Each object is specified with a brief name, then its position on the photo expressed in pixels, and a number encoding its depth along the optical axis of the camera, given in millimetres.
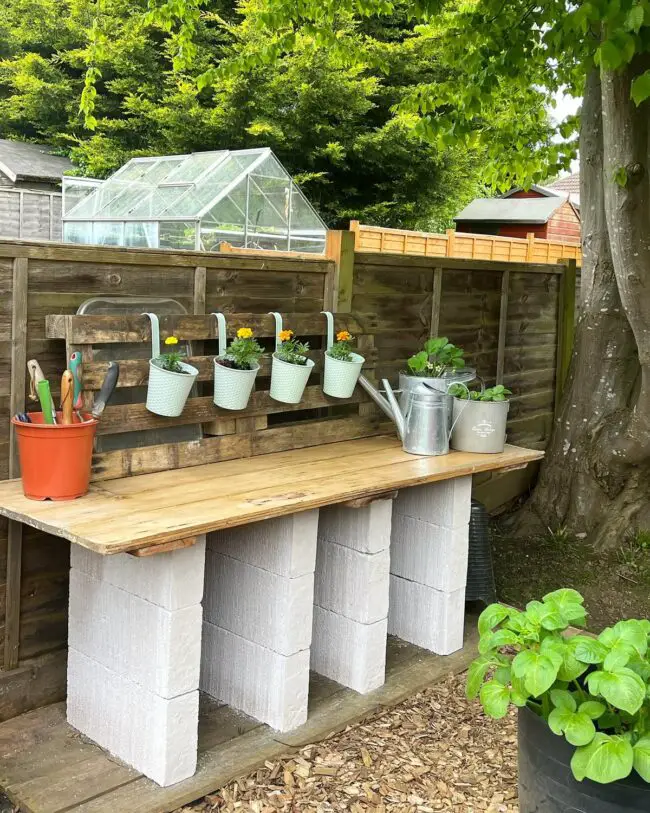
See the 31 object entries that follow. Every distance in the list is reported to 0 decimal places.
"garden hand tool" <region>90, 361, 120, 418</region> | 2803
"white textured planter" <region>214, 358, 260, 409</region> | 3180
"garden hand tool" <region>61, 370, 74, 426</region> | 2688
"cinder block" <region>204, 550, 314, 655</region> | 2920
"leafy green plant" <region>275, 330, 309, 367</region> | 3404
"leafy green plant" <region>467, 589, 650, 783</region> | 1854
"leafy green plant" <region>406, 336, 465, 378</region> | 3920
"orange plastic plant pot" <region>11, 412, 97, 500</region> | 2596
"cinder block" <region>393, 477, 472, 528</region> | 3568
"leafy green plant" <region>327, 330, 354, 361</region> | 3613
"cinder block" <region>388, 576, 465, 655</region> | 3662
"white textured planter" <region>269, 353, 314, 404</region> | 3383
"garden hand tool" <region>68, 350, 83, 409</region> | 2770
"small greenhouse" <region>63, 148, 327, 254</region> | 11719
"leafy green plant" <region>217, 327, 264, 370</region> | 3234
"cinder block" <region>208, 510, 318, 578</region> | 2883
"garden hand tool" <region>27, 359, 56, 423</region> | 2725
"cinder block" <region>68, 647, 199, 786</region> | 2605
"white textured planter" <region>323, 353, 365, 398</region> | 3580
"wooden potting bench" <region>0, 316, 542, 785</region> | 2586
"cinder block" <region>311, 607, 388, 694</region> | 3295
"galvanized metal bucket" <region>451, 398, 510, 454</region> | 3721
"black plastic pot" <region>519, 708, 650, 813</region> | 1931
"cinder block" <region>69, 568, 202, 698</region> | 2576
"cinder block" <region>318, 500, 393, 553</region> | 3227
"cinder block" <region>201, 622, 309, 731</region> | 2967
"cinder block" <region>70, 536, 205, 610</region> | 2545
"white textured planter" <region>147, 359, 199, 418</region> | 2973
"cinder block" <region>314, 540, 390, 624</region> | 3264
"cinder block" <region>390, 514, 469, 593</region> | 3613
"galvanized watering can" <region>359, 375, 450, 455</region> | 3609
